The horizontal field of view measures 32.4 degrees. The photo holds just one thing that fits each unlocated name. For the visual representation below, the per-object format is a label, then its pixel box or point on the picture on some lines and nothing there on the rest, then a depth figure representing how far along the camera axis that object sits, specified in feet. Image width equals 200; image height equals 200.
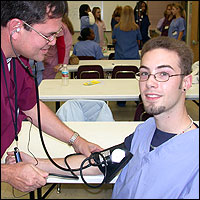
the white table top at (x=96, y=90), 9.27
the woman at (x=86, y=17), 16.74
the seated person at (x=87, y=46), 15.26
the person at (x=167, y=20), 21.67
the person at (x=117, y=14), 20.62
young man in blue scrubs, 3.42
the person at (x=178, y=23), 20.80
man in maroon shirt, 3.12
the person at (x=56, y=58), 13.00
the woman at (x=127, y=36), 15.48
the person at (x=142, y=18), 22.76
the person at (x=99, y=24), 19.92
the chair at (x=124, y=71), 12.52
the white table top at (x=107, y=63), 13.88
